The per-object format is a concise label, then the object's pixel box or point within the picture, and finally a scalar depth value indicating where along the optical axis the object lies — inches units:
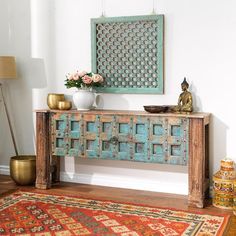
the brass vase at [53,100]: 182.2
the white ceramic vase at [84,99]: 174.2
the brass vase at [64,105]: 178.2
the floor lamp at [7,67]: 183.0
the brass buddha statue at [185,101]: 162.1
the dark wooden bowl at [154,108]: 161.6
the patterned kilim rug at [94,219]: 129.0
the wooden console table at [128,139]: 153.9
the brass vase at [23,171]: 182.6
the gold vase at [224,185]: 151.5
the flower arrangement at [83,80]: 172.7
